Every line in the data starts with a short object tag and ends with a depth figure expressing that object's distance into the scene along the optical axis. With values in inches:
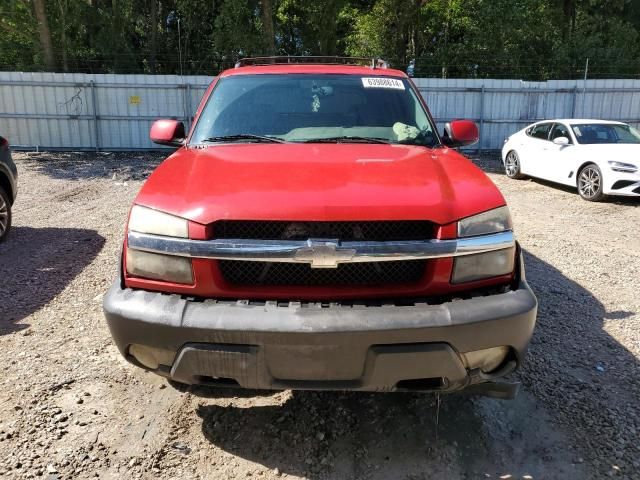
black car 255.6
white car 362.9
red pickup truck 88.0
